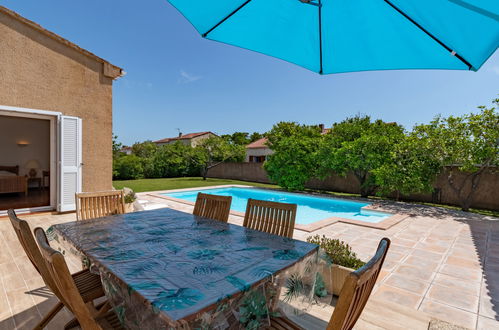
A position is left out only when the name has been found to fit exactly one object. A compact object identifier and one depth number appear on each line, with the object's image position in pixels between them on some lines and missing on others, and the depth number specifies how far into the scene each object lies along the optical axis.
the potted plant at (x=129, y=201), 6.41
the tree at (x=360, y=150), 10.80
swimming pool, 8.66
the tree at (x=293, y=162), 13.45
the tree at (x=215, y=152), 19.72
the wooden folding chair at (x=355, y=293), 1.01
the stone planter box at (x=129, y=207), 6.34
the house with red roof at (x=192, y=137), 35.00
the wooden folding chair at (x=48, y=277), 1.61
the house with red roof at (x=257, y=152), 23.88
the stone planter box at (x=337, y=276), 2.88
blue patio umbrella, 1.95
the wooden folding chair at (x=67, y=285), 1.21
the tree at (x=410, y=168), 9.32
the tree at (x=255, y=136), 39.62
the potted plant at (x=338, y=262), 2.91
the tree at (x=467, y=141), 8.05
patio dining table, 1.23
